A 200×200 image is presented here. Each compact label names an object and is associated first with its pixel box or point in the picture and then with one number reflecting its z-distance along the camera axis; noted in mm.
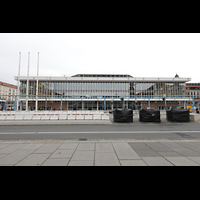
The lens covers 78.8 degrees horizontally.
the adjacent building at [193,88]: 87625
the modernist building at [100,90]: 47625
